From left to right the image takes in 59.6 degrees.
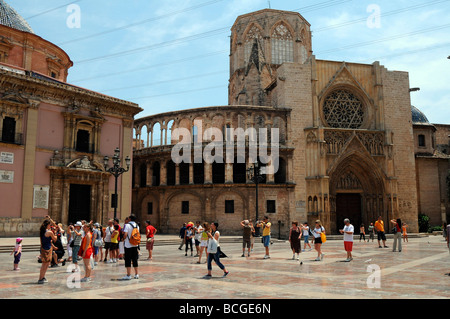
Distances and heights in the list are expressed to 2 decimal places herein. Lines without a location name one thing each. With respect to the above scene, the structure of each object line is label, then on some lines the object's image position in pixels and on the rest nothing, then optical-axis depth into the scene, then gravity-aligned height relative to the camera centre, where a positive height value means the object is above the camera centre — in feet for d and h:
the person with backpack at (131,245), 32.37 -2.82
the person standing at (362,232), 89.81 -4.91
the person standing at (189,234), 56.98 -3.41
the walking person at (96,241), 44.32 -3.42
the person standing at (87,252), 32.12 -3.37
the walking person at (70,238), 47.71 -3.38
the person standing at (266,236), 52.81 -3.48
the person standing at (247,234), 53.83 -3.20
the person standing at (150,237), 50.39 -3.48
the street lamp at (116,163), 66.68 +7.96
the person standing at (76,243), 39.97 -3.45
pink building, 75.66 +14.50
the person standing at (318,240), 48.91 -3.67
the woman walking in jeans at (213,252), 34.37 -3.67
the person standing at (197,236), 52.54 -3.39
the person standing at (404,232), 91.28 -5.29
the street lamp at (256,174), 83.49 +7.95
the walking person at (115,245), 45.93 -4.08
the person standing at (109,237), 46.67 -3.13
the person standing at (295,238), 47.29 -3.31
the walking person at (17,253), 38.68 -4.14
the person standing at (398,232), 59.88 -3.30
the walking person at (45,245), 30.73 -2.75
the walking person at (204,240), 43.60 -3.26
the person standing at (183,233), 64.00 -3.65
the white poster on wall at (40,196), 78.23 +2.88
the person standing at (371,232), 91.92 -5.02
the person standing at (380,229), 67.00 -3.16
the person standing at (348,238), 47.62 -3.34
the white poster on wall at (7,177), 74.28 +6.39
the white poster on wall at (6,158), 74.69 +10.08
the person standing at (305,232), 66.85 -3.64
